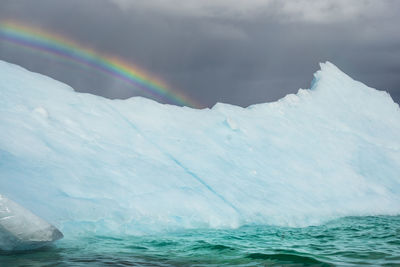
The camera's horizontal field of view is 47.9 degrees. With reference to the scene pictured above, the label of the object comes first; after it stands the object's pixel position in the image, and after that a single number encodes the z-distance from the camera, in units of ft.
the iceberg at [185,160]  25.77
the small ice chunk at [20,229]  19.13
